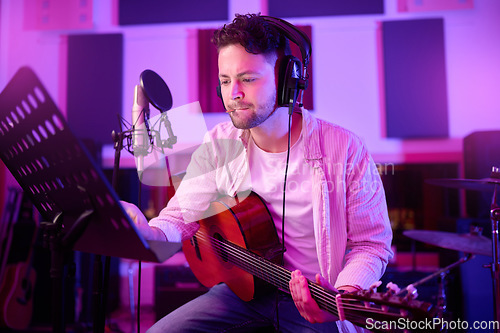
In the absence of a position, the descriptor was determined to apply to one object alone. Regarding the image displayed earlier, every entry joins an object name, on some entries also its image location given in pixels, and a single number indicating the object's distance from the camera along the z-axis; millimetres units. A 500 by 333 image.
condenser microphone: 1605
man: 1646
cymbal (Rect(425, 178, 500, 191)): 2307
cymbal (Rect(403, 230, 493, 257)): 2431
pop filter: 1587
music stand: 941
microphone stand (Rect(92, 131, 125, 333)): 1398
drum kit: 2254
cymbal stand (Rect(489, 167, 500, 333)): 2248
